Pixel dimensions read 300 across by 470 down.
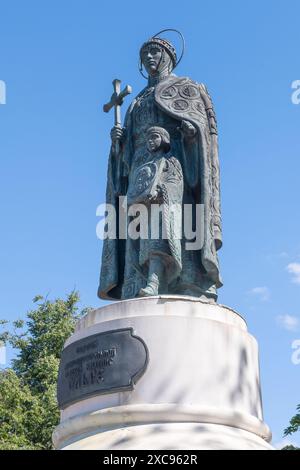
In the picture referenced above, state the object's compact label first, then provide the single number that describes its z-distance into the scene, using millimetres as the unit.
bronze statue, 8258
